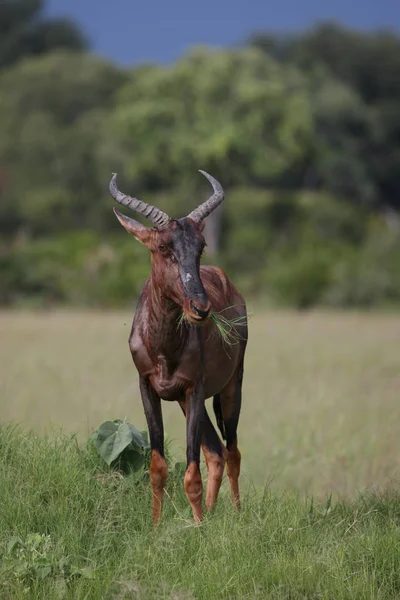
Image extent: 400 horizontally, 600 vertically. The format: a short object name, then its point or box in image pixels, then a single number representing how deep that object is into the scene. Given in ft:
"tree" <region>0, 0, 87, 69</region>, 599.16
